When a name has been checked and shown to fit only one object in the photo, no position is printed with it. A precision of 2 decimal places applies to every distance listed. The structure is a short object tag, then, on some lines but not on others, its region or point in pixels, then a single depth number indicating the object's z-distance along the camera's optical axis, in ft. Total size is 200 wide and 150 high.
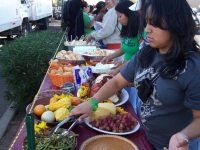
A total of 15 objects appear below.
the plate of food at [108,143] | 4.59
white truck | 27.76
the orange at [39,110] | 5.50
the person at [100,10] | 20.70
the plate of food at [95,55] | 10.82
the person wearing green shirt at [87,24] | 17.62
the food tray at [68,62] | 9.86
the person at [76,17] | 16.76
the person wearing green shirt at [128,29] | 9.47
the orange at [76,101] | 5.99
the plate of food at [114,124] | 5.18
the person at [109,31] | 12.46
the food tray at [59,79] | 7.87
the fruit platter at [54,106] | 5.28
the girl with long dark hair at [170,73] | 3.88
